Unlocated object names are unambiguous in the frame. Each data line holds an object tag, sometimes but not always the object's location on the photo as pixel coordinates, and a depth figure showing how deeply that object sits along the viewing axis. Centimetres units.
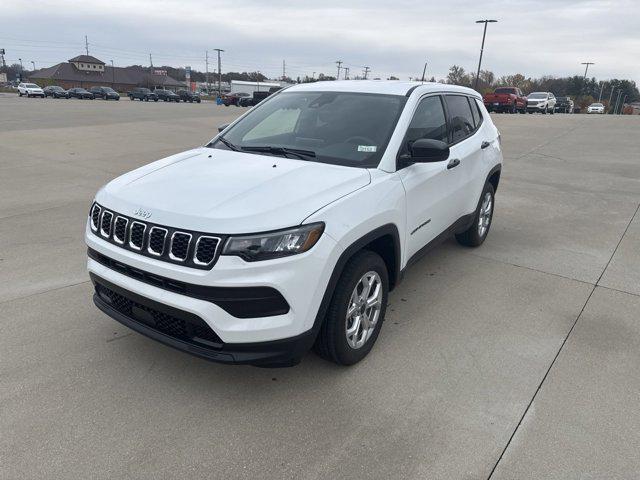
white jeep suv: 254
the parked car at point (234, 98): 4228
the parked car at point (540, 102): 3691
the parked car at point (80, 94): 5125
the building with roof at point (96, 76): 9188
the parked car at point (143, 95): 5612
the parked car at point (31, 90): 4953
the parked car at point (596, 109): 5575
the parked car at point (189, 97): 5762
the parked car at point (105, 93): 5203
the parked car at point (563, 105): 4403
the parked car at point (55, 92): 5144
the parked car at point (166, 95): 5678
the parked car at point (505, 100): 3391
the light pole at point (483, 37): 4162
